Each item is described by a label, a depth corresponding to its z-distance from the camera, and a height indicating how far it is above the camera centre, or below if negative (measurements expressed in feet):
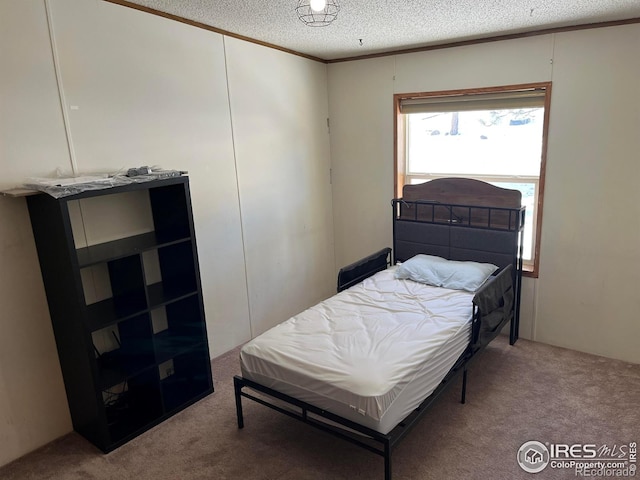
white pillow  10.49 -3.22
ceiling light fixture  8.36 +2.62
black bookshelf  7.66 -3.15
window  11.39 -0.04
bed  7.13 -3.59
